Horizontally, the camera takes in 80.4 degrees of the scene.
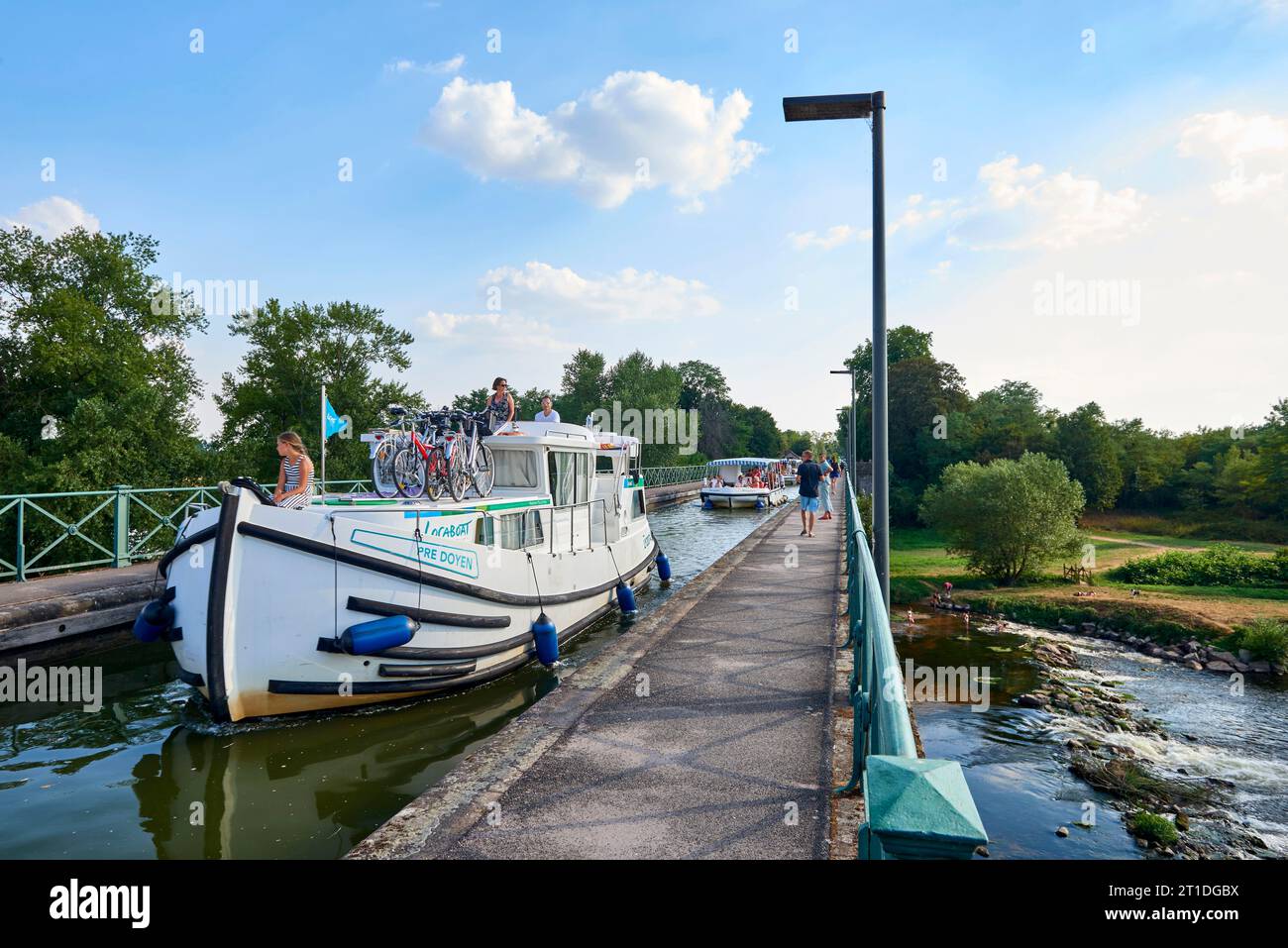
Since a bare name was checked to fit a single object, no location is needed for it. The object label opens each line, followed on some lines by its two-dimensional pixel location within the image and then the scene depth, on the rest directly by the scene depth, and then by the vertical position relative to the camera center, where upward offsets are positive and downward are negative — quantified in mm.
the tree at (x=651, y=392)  66875 +6994
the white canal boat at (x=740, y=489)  41344 -1218
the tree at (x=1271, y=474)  34344 -511
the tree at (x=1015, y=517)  23047 -1590
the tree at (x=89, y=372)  22250 +3471
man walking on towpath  19469 -417
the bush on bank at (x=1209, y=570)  22750 -3253
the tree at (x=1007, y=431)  40719 +1903
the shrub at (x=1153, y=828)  7633 -3707
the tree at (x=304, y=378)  34438 +4208
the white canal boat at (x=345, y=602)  7445 -1418
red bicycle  9961 +8
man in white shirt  14161 +1034
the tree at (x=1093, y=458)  38750 +365
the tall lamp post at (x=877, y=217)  7828 +2618
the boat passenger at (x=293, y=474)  8391 -51
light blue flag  10590 +662
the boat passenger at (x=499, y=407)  11945 +980
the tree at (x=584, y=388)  72562 +7835
